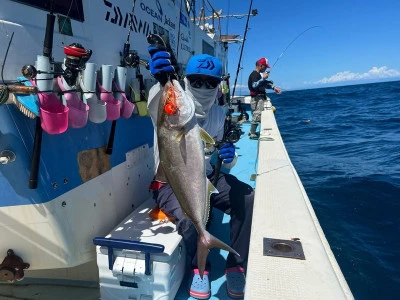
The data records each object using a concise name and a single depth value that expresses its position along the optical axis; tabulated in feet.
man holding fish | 5.71
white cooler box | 6.86
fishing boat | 5.42
